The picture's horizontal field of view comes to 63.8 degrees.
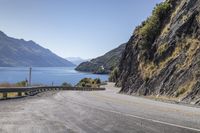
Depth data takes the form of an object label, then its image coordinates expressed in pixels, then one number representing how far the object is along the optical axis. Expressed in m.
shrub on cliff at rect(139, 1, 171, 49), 18.18
